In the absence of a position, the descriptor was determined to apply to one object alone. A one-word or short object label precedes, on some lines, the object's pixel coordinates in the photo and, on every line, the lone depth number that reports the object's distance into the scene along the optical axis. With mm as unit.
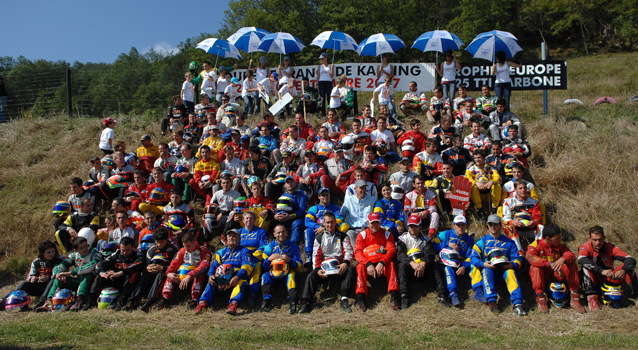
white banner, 14281
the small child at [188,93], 13977
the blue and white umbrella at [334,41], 13508
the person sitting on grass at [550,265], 6820
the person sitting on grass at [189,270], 7430
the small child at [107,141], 11789
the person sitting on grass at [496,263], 6789
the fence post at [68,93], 15974
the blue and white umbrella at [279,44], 13531
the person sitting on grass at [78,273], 7684
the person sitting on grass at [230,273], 7230
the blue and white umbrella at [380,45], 13141
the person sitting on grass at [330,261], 7199
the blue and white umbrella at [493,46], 12289
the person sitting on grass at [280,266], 7262
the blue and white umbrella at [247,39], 13859
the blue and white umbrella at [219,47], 14297
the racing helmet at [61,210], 9570
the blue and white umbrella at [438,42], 12883
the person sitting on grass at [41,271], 8094
